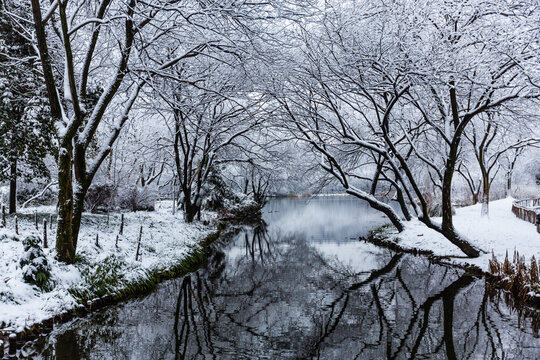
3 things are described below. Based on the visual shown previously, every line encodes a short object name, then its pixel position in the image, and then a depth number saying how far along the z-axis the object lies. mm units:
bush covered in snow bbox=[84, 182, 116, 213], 20195
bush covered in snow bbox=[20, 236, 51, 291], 7906
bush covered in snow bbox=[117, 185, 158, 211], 25719
